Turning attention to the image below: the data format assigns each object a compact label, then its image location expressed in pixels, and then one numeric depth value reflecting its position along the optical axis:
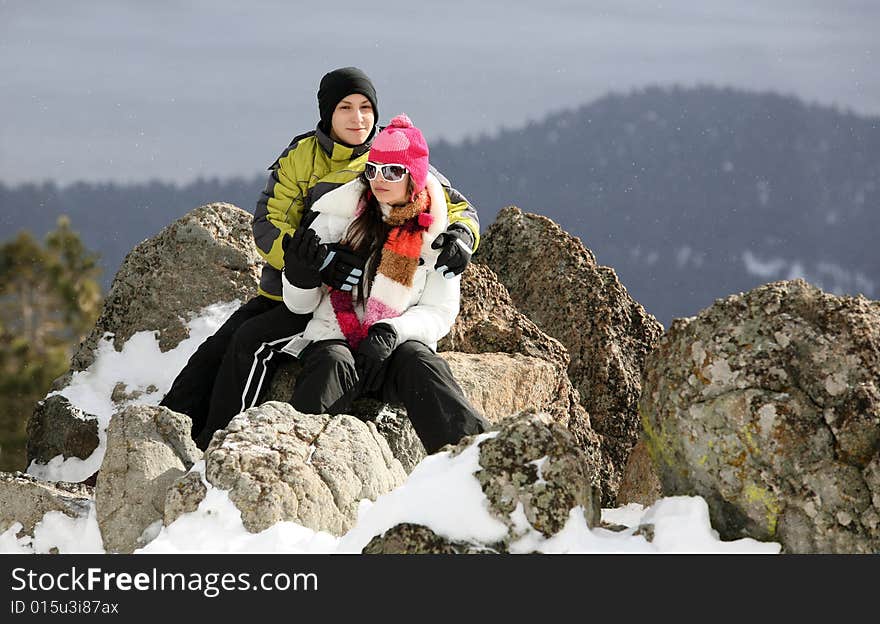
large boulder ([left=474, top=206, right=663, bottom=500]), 17.78
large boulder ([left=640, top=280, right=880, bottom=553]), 7.57
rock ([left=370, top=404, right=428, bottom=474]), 11.12
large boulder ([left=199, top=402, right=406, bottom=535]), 8.30
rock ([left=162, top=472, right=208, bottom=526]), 8.24
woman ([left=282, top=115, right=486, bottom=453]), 10.86
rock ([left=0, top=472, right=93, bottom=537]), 9.29
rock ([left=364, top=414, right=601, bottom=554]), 7.46
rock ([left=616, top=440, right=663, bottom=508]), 14.38
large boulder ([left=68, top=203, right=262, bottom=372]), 15.34
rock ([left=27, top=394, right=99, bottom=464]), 14.33
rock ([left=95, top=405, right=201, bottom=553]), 8.82
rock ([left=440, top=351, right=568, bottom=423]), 12.77
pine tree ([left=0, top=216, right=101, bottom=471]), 46.94
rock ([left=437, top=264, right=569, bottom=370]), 14.52
